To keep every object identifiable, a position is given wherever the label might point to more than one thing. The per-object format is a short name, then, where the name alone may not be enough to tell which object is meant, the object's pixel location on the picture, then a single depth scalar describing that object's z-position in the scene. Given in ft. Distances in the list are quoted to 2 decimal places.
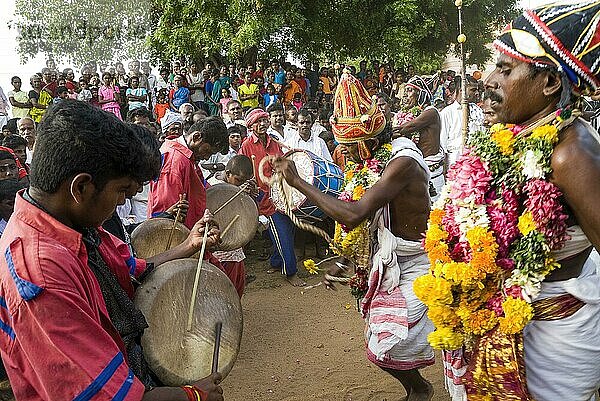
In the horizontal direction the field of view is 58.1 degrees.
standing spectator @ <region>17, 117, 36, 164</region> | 24.15
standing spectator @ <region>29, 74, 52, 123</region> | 41.14
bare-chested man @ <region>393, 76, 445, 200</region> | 20.01
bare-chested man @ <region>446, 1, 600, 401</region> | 6.44
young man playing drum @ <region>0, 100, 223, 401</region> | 4.85
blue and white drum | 17.54
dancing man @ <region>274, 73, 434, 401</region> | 10.64
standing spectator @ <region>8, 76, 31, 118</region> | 40.70
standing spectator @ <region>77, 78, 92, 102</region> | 48.70
